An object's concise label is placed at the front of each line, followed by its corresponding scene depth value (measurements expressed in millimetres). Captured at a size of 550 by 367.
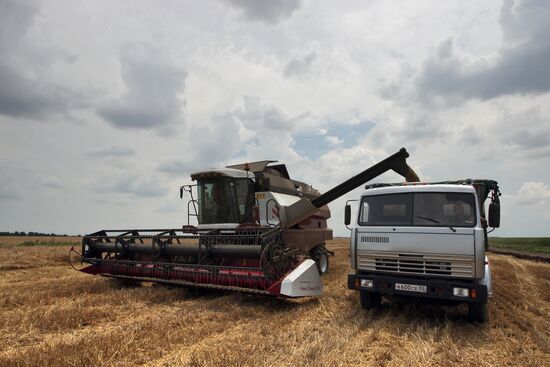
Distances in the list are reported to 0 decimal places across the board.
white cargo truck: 6168
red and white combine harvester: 7738
